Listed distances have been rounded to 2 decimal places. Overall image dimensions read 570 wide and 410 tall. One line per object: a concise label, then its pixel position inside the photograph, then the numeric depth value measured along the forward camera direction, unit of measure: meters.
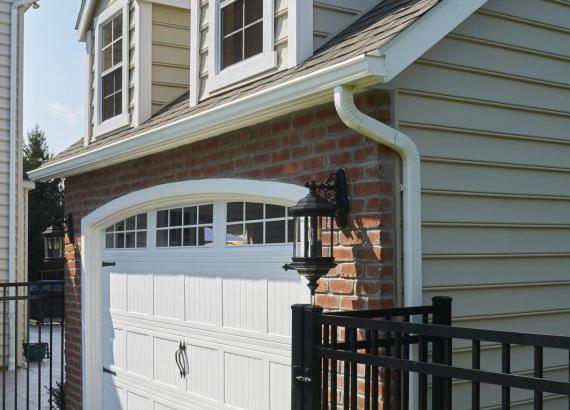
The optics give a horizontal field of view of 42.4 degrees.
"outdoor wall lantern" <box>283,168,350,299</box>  3.98
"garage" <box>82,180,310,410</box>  5.03
